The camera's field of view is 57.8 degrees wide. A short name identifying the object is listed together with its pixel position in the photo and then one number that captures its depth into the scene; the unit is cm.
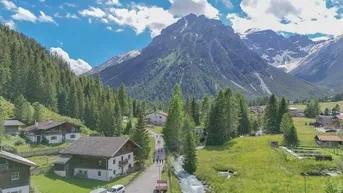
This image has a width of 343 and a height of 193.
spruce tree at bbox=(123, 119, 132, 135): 11301
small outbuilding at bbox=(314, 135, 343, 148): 8744
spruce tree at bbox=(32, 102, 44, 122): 10056
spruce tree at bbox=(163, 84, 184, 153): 8744
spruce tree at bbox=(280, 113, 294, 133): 8722
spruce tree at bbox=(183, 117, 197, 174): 6775
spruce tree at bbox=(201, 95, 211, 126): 14064
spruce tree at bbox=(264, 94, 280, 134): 11256
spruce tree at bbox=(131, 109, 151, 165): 7106
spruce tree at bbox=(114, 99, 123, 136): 10710
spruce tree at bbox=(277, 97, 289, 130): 11082
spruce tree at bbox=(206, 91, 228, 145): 10044
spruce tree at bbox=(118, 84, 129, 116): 14924
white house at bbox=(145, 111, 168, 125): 18112
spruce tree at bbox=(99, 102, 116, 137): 10544
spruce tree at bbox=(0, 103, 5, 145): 7125
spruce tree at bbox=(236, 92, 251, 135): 11706
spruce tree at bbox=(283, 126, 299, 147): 8338
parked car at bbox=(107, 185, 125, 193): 4788
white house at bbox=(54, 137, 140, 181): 5969
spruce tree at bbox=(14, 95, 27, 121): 9778
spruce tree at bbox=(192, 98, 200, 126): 13806
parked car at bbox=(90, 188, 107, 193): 4615
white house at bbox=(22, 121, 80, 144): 8762
